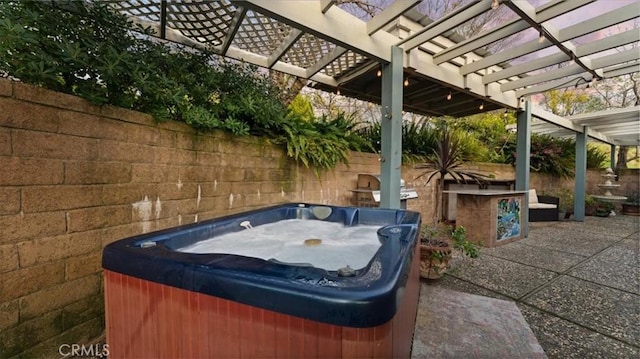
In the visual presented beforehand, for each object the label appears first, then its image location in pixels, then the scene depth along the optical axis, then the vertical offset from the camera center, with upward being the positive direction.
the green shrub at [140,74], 1.62 +0.77
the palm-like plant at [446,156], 3.49 +0.29
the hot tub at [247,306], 0.85 -0.47
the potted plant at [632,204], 7.83 -0.65
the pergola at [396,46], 2.51 +1.54
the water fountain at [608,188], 7.38 -0.18
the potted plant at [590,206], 7.82 -0.71
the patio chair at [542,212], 6.54 -0.76
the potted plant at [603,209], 7.61 -0.77
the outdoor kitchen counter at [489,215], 4.23 -0.58
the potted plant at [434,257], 2.77 -0.81
